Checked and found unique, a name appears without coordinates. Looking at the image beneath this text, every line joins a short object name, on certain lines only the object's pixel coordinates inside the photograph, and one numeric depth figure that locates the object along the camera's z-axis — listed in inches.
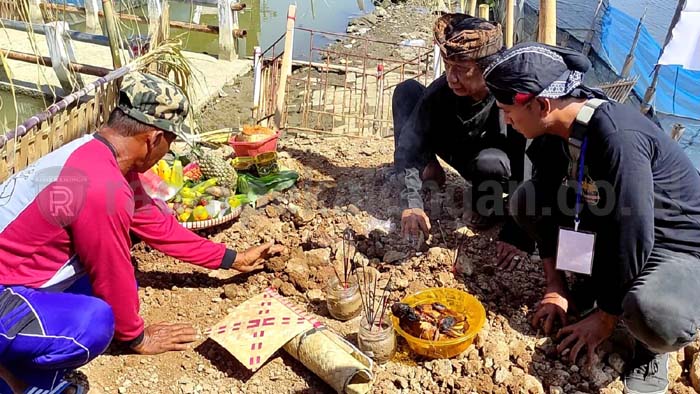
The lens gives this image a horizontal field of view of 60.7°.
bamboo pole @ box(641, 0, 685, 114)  216.4
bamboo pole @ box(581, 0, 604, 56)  308.2
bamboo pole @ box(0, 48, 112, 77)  242.7
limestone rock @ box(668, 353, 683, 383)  110.3
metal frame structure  239.6
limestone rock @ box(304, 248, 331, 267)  142.6
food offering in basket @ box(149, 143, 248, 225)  160.7
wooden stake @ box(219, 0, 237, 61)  339.0
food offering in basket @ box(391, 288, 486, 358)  110.6
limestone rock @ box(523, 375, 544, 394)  104.7
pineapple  173.3
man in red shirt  96.2
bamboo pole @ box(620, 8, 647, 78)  267.3
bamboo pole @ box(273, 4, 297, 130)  222.2
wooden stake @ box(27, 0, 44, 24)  347.3
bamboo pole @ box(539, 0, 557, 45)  144.3
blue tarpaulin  256.4
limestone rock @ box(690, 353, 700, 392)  106.5
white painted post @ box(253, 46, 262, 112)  226.1
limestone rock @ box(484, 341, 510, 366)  111.0
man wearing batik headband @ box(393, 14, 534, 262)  138.3
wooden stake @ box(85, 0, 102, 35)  370.0
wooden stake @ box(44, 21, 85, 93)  249.8
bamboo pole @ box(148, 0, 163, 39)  212.2
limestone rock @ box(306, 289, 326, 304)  133.0
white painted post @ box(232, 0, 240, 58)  355.3
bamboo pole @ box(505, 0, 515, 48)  207.5
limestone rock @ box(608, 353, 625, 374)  108.3
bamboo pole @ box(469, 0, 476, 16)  258.2
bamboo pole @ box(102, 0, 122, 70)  203.5
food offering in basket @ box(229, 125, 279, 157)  179.8
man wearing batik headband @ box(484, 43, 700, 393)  94.9
